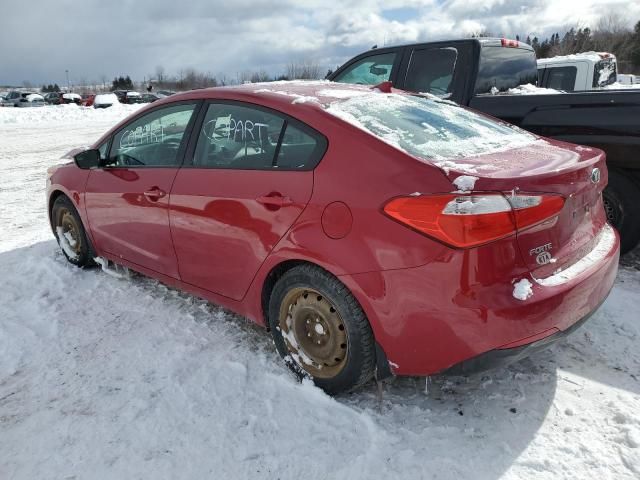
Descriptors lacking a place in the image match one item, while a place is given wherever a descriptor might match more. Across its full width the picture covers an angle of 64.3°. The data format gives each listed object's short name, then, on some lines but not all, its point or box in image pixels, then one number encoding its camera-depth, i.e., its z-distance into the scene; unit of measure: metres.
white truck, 8.30
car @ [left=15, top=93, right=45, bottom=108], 34.68
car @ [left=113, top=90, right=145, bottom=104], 35.09
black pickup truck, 4.01
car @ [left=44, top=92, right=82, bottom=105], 34.65
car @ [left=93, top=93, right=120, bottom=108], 28.22
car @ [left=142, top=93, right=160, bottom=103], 35.10
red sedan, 2.18
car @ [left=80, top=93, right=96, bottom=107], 29.79
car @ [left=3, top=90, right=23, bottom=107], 35.44
